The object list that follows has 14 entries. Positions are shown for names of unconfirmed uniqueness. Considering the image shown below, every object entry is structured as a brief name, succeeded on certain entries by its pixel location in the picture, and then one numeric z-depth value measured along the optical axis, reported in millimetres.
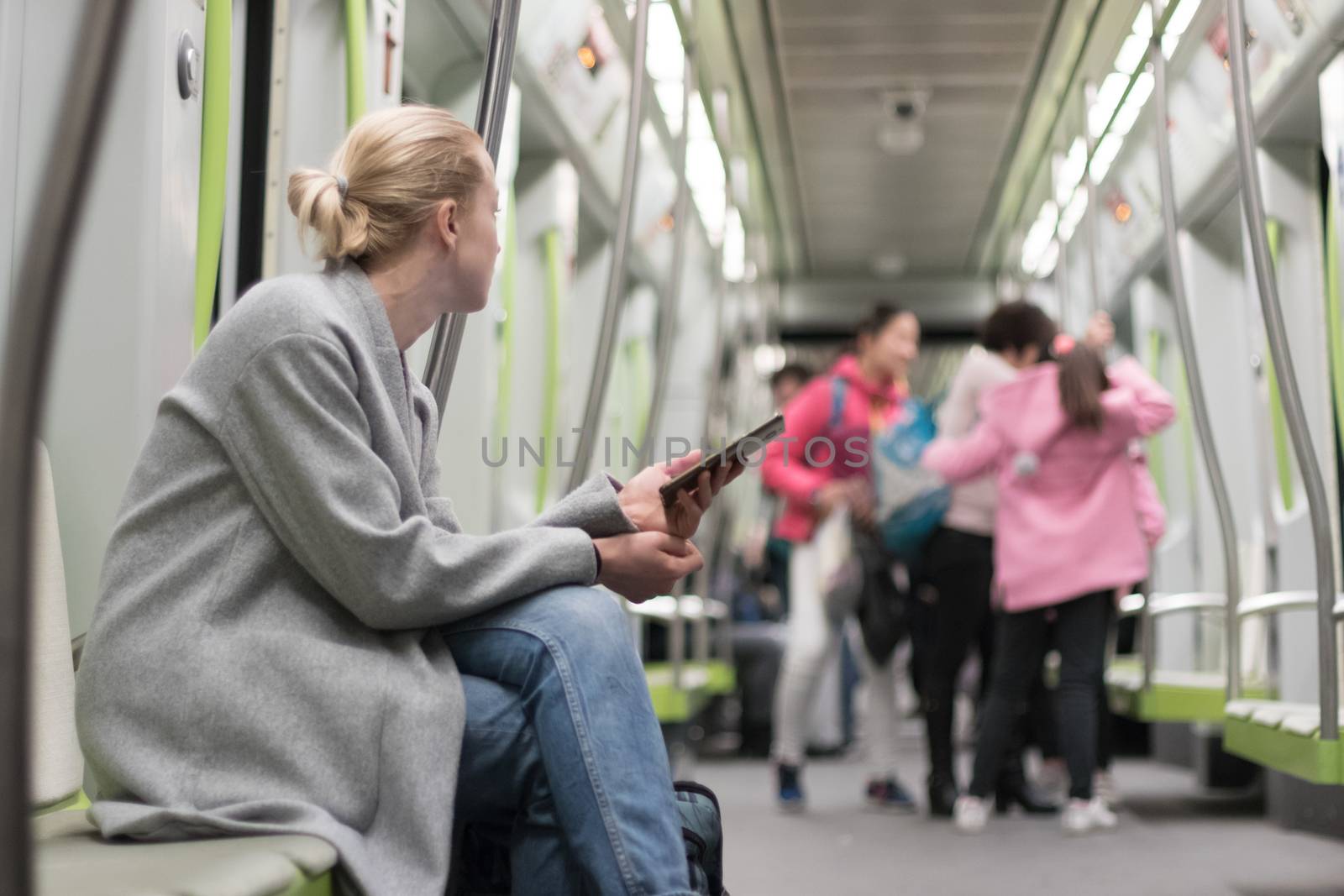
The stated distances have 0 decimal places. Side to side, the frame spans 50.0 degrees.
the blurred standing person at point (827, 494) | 4539
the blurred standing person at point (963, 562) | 4363
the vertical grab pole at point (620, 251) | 2756
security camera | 6645
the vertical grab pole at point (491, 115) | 2191
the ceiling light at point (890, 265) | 9719
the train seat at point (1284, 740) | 2584
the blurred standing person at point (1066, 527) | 3951
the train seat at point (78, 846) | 1213
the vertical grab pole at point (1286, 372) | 2596
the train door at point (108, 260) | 2035
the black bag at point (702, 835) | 1696
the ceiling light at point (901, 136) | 6957
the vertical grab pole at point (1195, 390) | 3283
